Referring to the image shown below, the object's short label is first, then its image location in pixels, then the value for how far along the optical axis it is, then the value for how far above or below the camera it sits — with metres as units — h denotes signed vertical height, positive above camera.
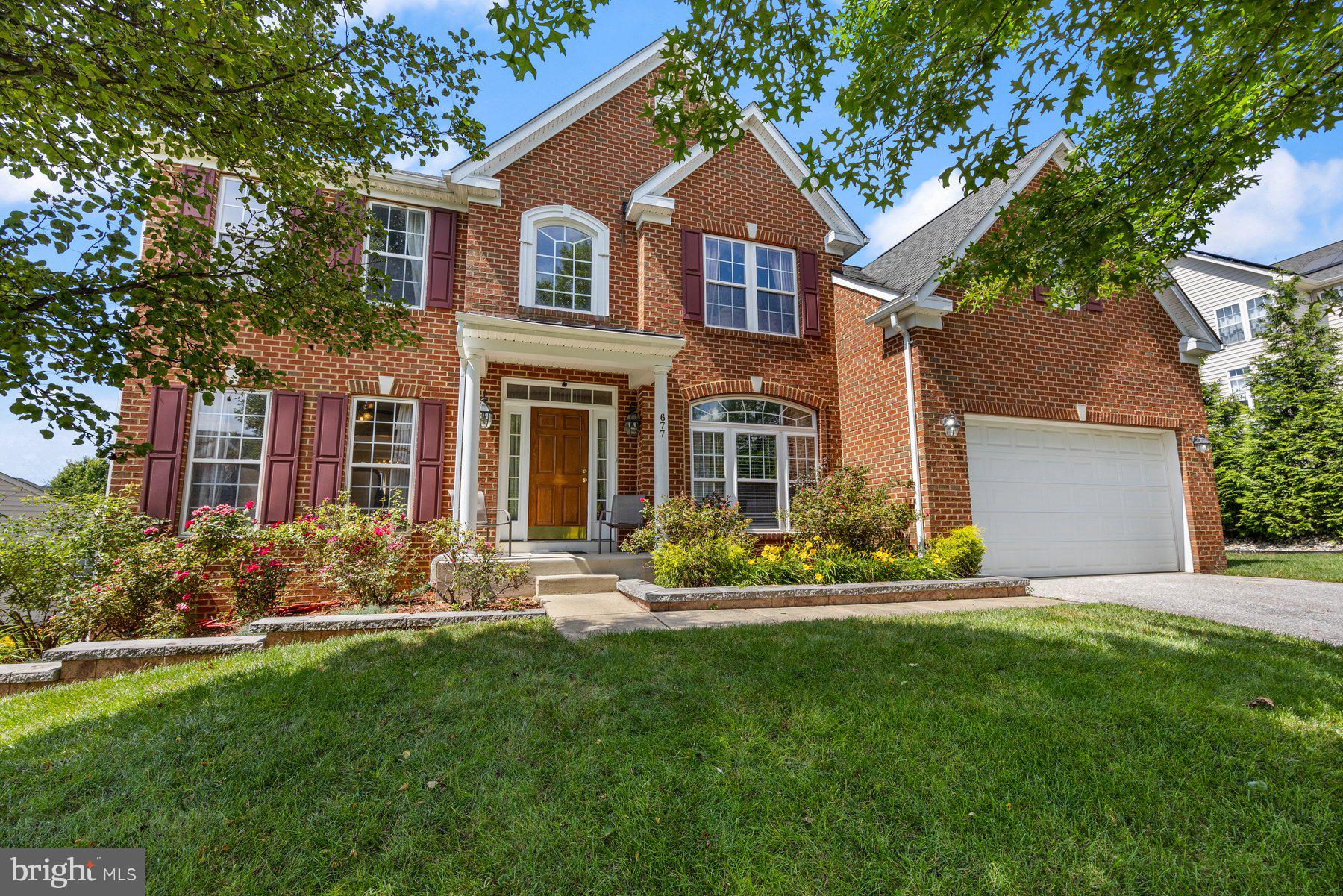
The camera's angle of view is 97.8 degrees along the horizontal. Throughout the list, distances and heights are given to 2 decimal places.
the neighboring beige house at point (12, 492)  17.88 +0.70
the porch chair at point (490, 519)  7.87 -0.06
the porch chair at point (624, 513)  8.69 +0.00
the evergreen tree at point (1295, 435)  13.72 +1.87
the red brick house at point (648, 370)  8.13 +2.24
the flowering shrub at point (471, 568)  6.39 -0.61
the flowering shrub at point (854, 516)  8.54 -0.05
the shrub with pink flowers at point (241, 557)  6.57 -0.48
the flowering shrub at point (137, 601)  5.70 -0.86
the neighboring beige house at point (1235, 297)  18.53 +7.13
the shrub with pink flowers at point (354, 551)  6.57 -0.43
